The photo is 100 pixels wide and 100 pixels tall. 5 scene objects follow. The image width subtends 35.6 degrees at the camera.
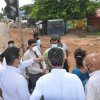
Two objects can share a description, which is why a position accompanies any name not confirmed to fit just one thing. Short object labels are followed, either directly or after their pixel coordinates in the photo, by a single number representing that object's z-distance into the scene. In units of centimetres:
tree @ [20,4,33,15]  2225
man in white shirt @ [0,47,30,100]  192
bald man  173
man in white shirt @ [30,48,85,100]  169
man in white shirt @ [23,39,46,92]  337
